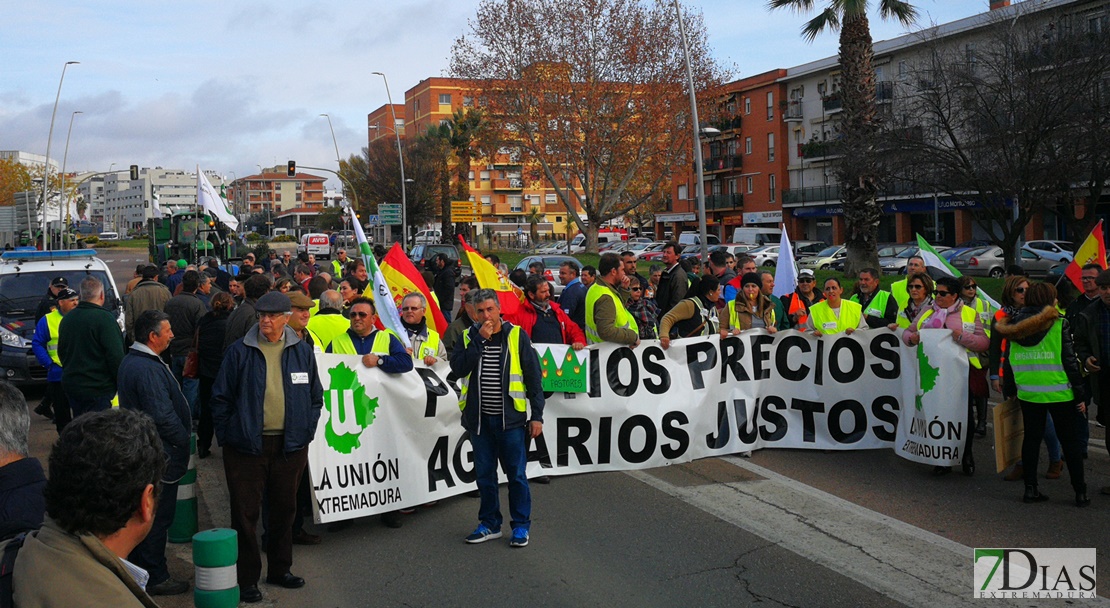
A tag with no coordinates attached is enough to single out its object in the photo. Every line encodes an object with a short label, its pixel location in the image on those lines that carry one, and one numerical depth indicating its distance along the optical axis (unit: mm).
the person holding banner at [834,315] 9375
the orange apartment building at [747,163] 67875
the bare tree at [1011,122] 21094
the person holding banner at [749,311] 9484
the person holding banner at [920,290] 9125
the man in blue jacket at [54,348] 9453
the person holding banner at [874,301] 10047
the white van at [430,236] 65850
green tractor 31250
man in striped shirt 6508
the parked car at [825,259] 40719
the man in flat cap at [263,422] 5586
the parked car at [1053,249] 36719
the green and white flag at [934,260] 10641
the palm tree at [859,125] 24812
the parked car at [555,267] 27253
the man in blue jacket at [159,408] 5453
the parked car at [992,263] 36531
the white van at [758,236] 53219
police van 13148
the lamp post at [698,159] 25855
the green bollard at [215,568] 4871
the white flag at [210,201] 23188
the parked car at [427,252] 31878
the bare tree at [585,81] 38500
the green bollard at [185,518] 6648
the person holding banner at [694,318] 9188
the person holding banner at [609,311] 8570
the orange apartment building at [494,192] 103750
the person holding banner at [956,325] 8195
